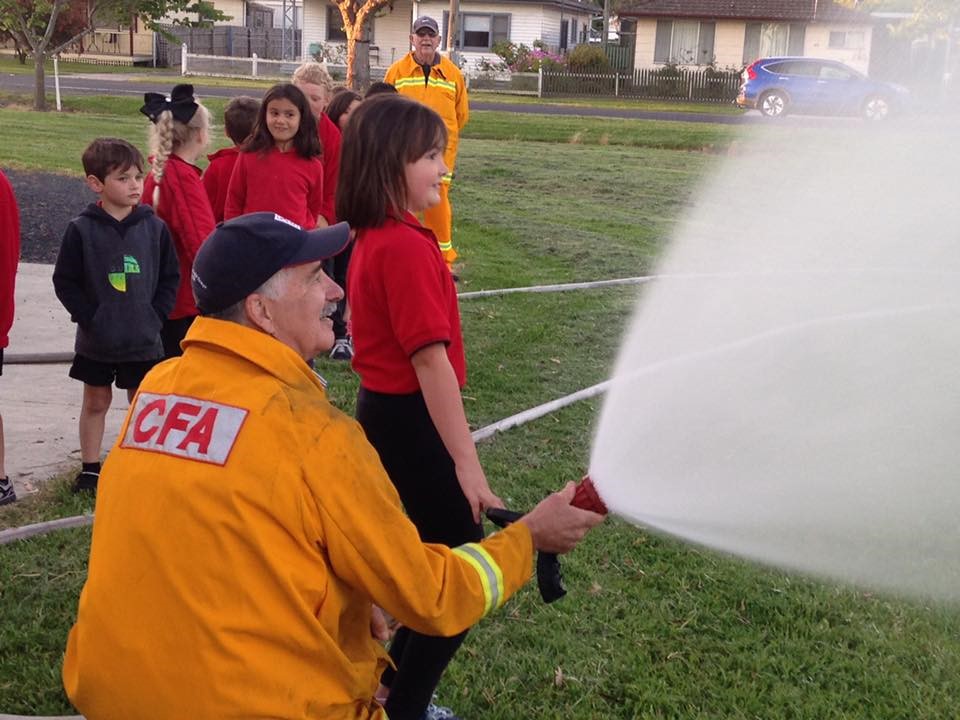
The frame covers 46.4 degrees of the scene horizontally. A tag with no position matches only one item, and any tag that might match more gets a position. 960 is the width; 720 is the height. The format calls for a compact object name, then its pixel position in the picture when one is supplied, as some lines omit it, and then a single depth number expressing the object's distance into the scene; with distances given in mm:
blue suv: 25297
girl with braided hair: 5582
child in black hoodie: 4918
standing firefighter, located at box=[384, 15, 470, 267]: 9484
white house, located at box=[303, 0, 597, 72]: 48688
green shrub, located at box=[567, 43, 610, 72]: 42062
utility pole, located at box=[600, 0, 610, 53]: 56688
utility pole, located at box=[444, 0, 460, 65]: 31172
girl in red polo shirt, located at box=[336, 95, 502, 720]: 2965
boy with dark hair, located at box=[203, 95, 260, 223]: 6555
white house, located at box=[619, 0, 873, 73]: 44594
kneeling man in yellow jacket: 2012
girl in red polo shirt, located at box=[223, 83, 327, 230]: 6051
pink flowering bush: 43188
